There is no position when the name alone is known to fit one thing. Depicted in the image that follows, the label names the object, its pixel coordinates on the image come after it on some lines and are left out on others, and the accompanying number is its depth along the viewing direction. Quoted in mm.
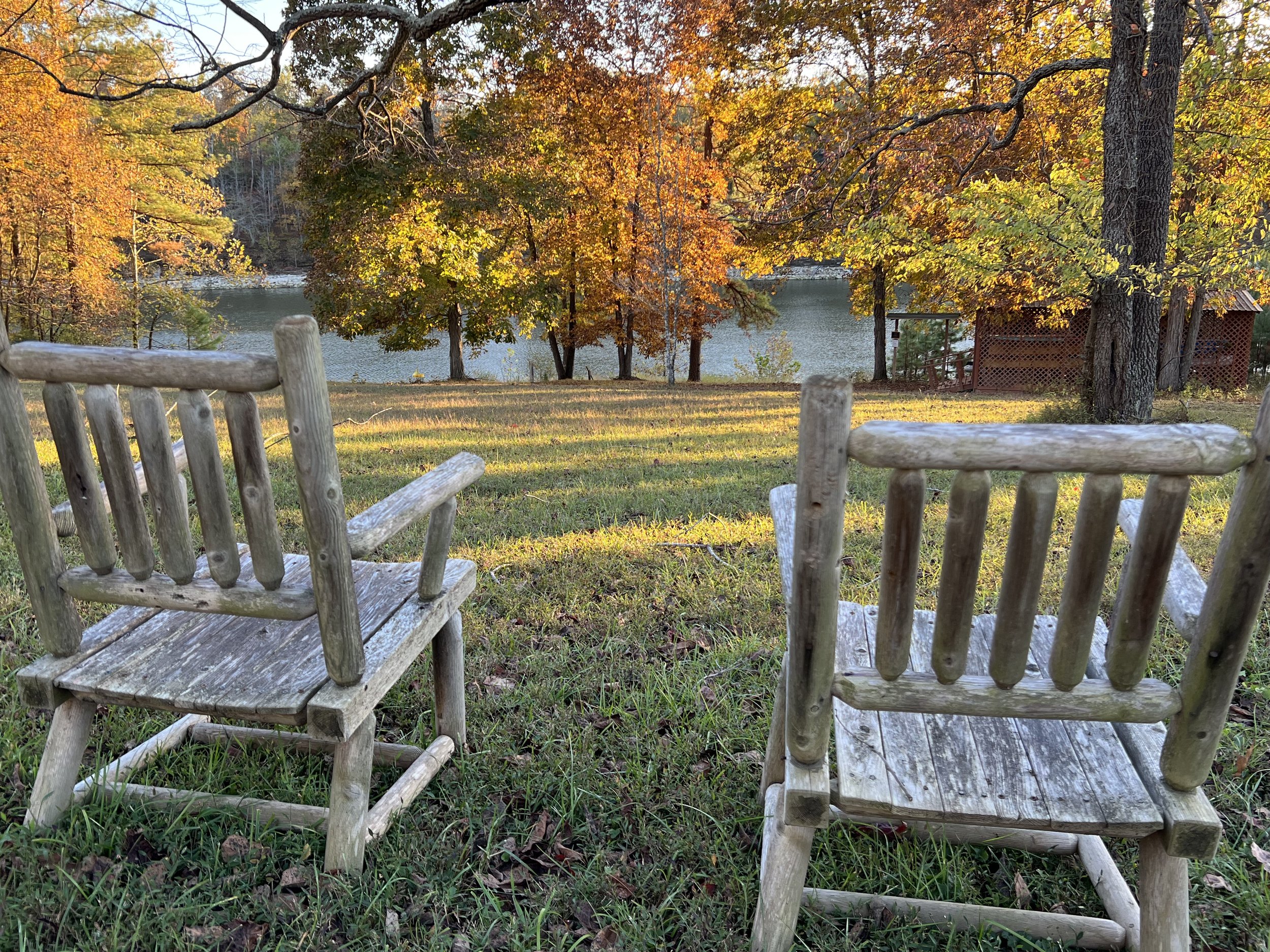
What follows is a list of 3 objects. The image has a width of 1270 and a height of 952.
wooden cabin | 18219
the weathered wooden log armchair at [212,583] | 1522
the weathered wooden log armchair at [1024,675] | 1200
